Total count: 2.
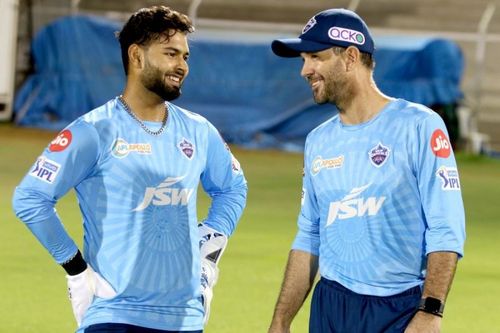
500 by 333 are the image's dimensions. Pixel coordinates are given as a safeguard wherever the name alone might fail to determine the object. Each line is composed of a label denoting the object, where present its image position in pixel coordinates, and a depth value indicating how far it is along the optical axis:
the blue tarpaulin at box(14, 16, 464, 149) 48.75
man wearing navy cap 11.06
